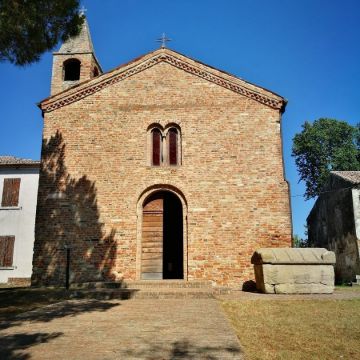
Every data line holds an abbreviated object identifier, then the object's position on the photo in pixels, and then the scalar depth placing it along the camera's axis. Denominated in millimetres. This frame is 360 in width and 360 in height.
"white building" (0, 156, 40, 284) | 20891
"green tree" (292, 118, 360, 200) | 35719
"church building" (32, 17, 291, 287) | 12688
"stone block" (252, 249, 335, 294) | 10594
